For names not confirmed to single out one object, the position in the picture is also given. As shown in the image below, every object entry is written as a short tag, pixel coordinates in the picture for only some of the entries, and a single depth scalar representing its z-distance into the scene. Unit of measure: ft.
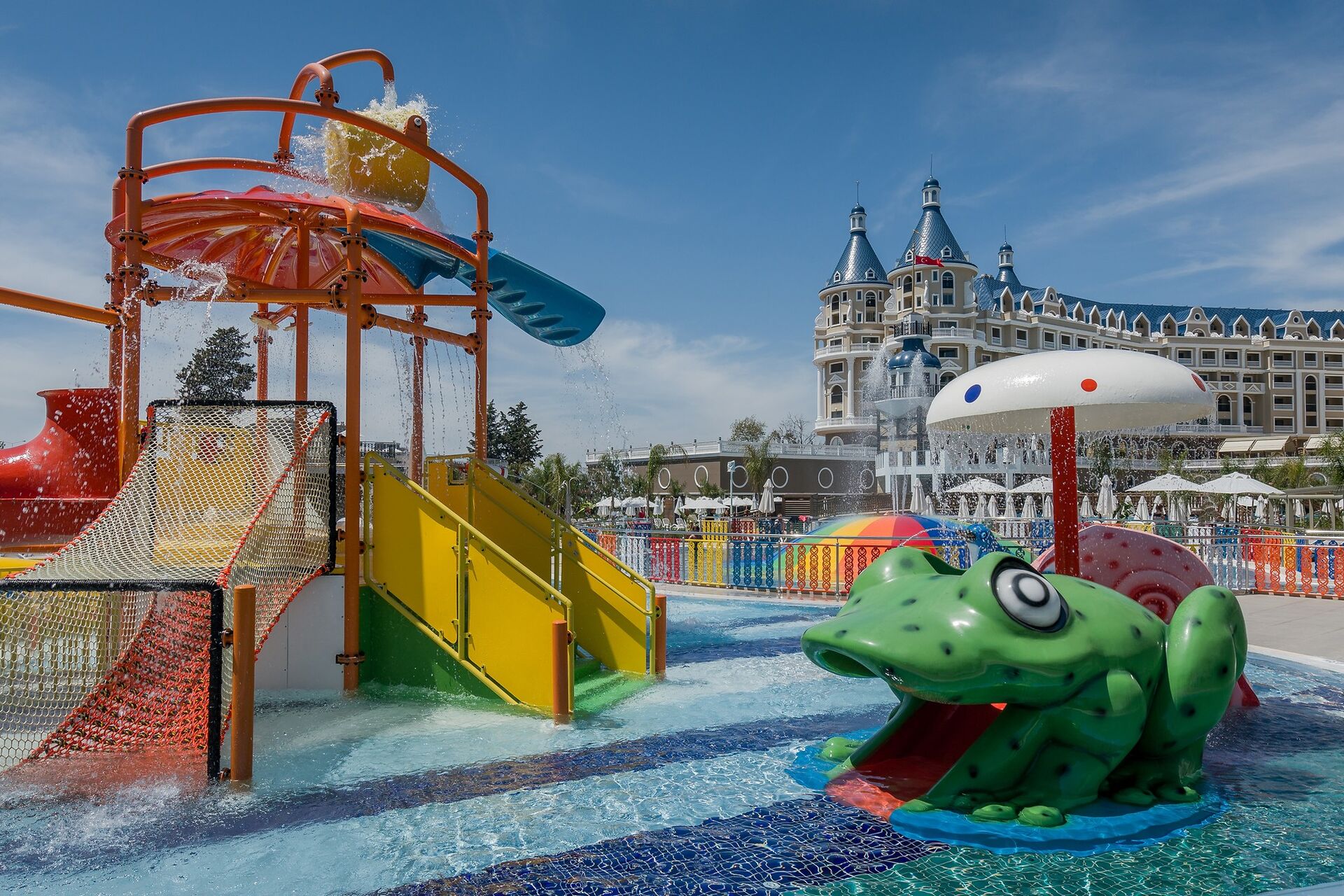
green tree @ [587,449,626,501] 182.80
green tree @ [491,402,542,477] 201.05
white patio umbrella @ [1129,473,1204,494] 99.55
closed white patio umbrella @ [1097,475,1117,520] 101.81
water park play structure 22.00
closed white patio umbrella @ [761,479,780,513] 134.41
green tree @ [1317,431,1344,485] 153.79
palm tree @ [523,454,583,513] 157.48
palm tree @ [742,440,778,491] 190.39
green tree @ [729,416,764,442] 250.37
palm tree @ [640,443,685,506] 184.75
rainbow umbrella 52.47
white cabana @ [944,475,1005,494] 115.44
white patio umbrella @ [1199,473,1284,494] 89.51
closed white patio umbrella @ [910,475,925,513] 137.08
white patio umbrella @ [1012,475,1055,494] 118.21
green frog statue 17.52
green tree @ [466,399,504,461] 199.31
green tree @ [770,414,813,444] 255.91
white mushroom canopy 22.72
